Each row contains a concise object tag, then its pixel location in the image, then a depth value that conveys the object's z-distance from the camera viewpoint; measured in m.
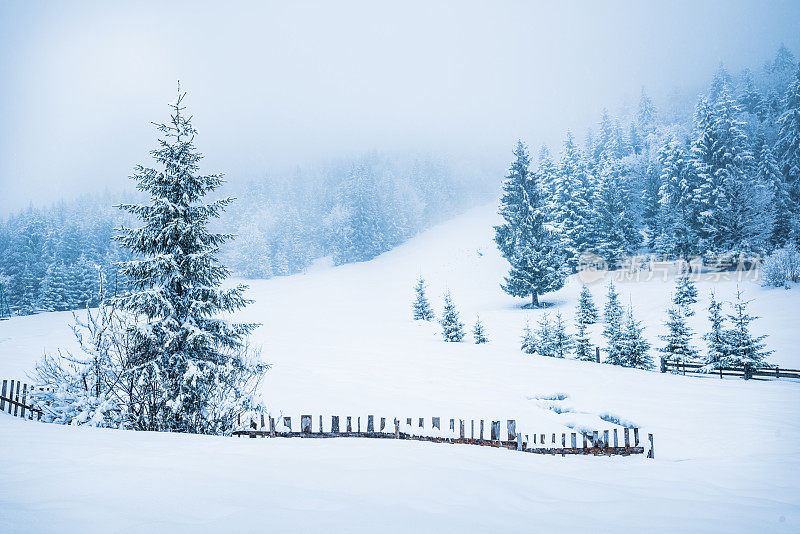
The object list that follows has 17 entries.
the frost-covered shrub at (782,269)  27.88
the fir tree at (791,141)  38.62
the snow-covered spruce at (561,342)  21.33
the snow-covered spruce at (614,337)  19.81
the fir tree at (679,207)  37.25
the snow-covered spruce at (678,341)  19.13
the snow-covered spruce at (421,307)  33.81
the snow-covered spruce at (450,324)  25.28
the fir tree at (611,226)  41.31
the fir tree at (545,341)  21.56
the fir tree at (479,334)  24.17
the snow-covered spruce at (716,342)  17.67
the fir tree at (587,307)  28.02
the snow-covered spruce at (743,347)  16.95
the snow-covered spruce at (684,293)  28.80
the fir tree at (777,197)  35.16
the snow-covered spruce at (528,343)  21.97
